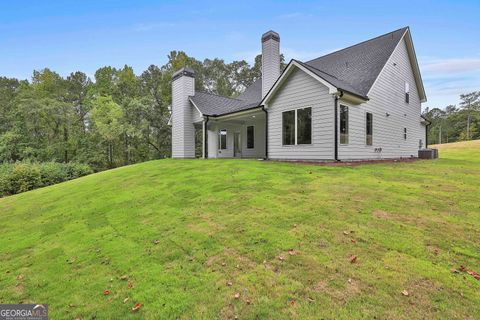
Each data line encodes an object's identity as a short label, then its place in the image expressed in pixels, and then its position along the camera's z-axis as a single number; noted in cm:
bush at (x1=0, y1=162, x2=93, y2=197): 1609
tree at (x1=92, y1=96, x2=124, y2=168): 2438
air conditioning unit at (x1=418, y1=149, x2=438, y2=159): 1518
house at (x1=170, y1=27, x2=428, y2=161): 1036
